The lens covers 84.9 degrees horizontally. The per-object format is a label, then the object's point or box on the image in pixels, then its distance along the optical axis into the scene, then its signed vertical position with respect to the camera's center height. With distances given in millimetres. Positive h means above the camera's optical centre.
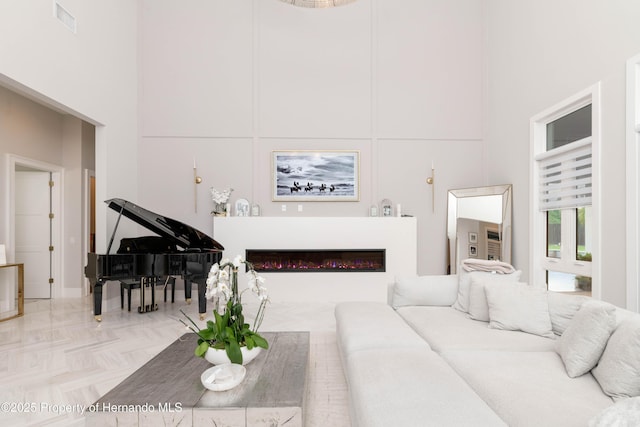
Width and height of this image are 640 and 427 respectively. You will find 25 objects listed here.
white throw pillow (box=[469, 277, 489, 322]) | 2936 -762
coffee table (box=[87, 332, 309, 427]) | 1608 -911
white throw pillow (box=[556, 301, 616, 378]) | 1855 -689
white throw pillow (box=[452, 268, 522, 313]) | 3195 -643
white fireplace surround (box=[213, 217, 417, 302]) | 5480 -486
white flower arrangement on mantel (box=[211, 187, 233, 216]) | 5570 +179
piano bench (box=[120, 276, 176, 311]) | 4799 -1034
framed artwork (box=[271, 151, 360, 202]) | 5844 +605
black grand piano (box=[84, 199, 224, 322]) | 4078 -590
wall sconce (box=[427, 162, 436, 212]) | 5918 +444
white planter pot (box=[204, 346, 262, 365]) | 1973 -814
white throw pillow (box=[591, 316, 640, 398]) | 1630 -731
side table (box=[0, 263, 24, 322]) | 4604 -1032
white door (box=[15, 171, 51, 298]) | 5645 -294
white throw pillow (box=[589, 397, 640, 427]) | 1181 -703
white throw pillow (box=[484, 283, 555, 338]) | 2578 -740
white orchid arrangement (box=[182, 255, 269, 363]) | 1978 -655
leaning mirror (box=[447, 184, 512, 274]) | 5121 -178
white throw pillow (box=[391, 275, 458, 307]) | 3469 -800
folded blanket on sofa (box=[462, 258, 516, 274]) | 3271 -513
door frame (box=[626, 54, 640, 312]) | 3021 +248
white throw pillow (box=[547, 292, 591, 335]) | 2512 -706
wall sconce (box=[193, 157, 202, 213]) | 5805 +382
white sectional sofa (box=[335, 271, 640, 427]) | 1479 -854
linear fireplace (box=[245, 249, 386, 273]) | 5551 -767
